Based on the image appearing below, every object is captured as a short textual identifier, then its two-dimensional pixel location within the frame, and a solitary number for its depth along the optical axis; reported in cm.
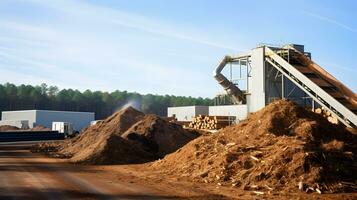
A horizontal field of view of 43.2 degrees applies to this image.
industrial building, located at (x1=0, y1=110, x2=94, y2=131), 8850
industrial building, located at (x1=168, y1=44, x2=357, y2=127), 3416
